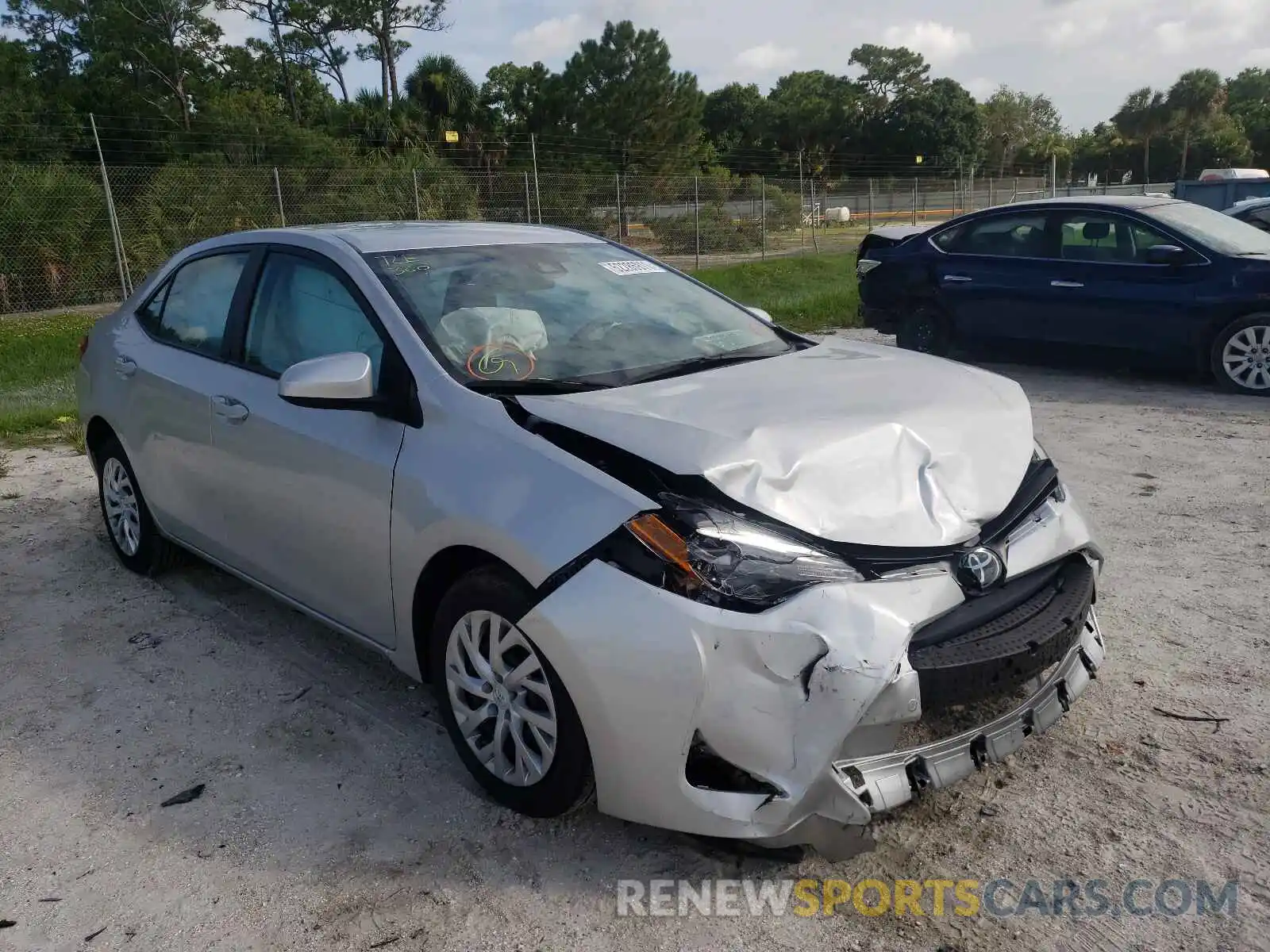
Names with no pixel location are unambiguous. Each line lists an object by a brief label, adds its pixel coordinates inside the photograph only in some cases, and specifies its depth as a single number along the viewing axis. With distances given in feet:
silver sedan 8.01
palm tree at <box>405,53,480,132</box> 124.16
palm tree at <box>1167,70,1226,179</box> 230.48
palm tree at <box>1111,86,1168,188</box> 236.63
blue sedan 26.61
